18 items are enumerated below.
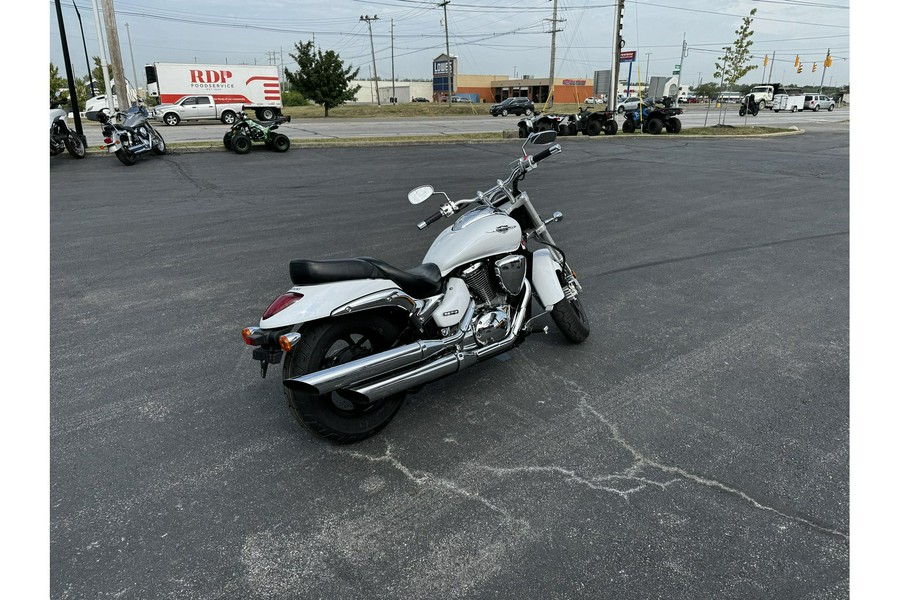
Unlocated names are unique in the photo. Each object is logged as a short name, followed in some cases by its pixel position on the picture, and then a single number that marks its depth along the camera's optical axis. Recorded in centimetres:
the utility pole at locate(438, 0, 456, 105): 5637
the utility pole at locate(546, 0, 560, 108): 4690
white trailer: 5159
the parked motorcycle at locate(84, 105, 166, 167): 1355
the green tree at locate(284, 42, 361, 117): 4272
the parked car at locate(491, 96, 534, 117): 4475
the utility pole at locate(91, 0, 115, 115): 2058
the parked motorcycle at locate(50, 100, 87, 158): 1387
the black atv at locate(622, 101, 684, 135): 2412
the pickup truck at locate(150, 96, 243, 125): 3050
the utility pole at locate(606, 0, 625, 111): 2731
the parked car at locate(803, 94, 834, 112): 5238
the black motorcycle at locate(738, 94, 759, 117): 4186
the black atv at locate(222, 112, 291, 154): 1590
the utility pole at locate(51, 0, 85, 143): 1530
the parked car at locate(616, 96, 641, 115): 2479
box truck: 3500
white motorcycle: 293
